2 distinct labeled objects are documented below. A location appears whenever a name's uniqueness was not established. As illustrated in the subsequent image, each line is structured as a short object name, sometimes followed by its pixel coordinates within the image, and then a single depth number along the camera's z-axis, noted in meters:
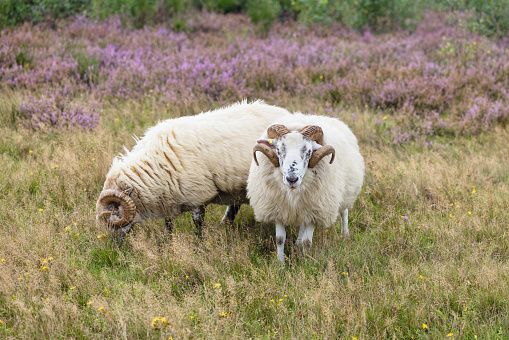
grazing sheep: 8.84
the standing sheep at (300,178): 7.47
